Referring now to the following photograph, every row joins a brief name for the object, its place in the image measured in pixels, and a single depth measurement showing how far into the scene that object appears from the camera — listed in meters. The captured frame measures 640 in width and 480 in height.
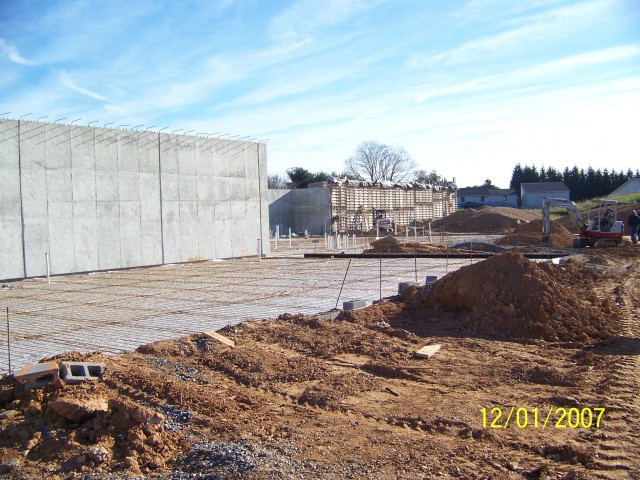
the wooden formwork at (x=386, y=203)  49.16
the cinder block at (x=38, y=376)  5.56
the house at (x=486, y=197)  88.31
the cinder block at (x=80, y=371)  5.75
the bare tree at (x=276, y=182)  81.75
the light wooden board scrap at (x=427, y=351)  7.58
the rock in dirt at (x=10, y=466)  4.48
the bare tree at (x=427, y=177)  88.66
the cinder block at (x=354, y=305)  10.23
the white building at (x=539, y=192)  80.25
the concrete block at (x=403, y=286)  11.48
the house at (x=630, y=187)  68.19
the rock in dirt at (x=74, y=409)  5.13
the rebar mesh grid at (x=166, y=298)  9.36
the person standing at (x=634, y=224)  27.72
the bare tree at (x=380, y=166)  84.56
